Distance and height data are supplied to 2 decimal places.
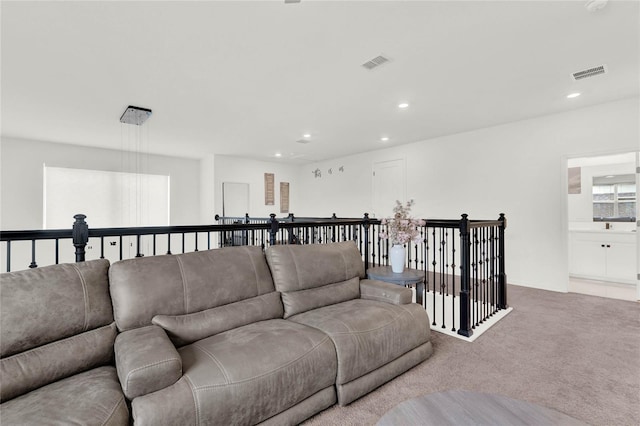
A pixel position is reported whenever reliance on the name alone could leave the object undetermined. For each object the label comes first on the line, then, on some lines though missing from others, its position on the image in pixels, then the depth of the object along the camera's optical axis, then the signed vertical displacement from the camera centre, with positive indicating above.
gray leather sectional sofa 1.30 -0.75
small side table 2.76 -0.61
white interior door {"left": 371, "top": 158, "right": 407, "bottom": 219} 6.69 +0.67
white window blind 6.17 +0.40
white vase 3.03 -0.47
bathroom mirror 5.18 +0.26
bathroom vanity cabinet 4.76 -0.73
